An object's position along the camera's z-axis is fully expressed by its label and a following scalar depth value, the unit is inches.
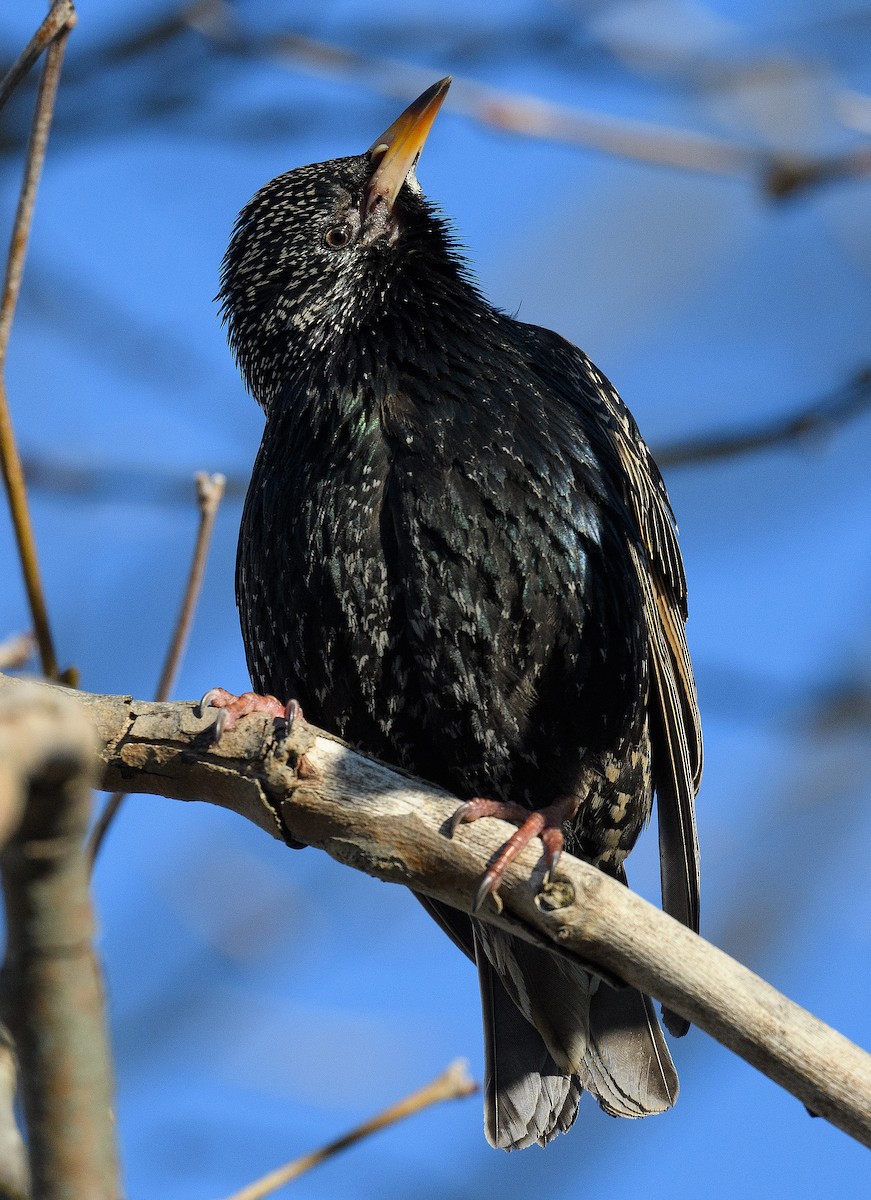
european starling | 295.0
